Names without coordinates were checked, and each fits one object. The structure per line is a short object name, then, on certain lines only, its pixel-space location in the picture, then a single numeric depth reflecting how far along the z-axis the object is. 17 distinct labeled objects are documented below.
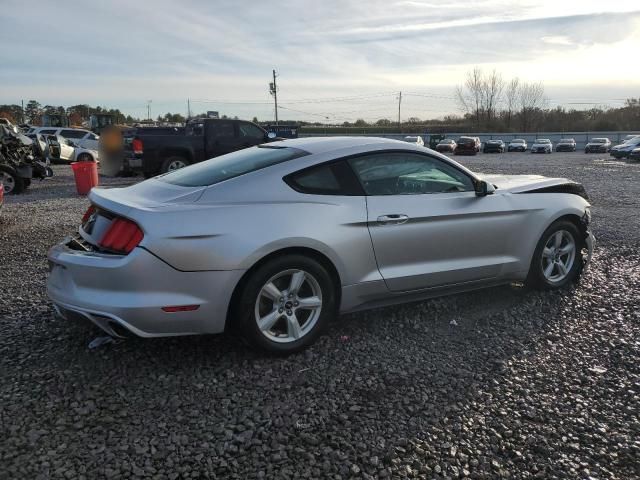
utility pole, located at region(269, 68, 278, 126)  71.12
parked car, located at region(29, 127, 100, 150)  25.46
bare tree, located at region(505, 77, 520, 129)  90.18
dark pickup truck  13.73
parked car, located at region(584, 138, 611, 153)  49.00
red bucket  12.44
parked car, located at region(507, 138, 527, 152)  53.56
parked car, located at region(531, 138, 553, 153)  49.19
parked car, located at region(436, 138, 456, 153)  49.45
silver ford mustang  3.27
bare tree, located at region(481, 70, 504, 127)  94.88
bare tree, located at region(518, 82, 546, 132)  88.44
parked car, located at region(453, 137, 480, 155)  46.34
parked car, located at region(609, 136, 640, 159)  34.19
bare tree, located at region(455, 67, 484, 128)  96.00
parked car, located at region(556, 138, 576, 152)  54.24
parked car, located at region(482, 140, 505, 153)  49.00
